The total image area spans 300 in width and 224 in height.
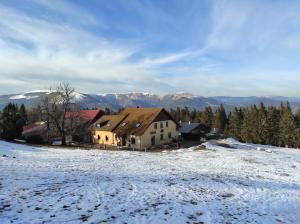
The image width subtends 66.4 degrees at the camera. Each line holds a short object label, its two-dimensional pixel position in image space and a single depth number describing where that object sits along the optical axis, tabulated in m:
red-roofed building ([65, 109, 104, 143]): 49.12
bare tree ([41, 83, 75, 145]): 44.09
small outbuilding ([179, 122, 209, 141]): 55.80
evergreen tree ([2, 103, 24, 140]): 46.87
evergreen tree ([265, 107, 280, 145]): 66.86
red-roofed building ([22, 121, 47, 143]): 46.70
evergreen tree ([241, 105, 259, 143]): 67.89
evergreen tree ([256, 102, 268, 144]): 66.71
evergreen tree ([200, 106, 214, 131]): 85.36
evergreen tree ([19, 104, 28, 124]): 86.65
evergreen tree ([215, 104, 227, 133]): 85.97
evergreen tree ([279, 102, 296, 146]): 63.21
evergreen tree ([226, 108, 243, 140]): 76.87
